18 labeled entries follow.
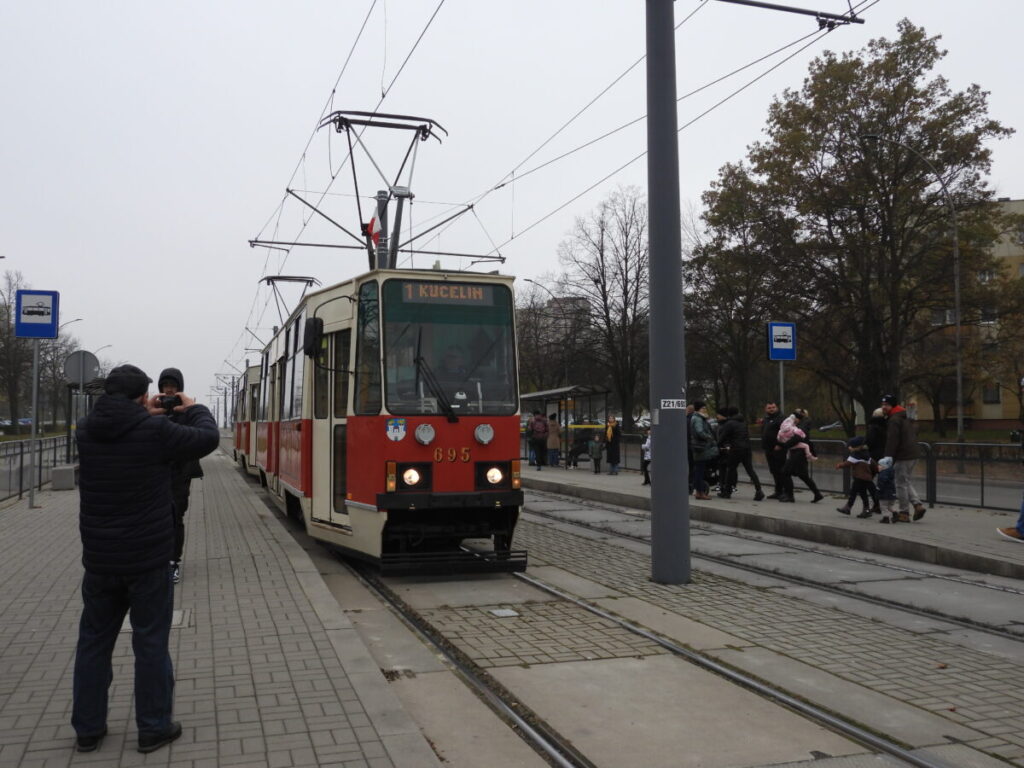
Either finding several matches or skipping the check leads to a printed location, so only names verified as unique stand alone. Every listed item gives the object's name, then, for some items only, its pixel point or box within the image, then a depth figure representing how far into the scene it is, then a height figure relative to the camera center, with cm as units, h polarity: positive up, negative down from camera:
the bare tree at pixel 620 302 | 4744 +614
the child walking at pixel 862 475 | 1350 -76
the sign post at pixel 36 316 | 1450 +175
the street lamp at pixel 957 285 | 2925 +414
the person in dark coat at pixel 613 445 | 2461 -55
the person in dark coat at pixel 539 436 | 2812 -34
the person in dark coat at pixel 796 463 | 1600 -70
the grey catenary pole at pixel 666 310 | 895 +107
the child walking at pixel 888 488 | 1318 -93
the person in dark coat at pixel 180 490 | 775 -54
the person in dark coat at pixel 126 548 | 424 -53
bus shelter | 2659 +57
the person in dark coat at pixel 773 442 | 1633 -34
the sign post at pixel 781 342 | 1534 +130
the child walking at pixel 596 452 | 2517 -74
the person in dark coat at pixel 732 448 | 1669 -45
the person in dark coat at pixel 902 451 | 1258 -40
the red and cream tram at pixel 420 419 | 891 +6
